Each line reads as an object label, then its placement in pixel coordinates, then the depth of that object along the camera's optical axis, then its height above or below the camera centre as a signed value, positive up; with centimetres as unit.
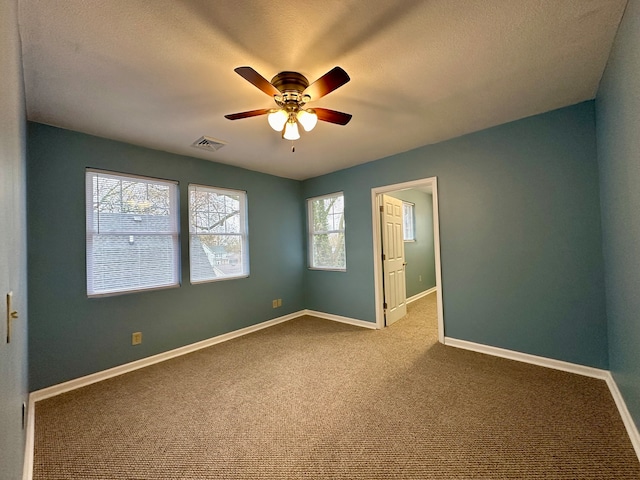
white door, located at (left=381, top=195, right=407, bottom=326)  402 -28
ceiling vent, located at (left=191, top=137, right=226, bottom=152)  295 +119
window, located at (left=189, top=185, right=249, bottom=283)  350 +20
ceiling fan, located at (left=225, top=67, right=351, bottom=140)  169 +98
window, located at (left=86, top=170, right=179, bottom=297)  273 +20
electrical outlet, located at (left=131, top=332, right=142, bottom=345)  291 -95
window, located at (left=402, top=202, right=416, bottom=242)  573 +43
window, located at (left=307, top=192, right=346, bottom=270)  441 +21
